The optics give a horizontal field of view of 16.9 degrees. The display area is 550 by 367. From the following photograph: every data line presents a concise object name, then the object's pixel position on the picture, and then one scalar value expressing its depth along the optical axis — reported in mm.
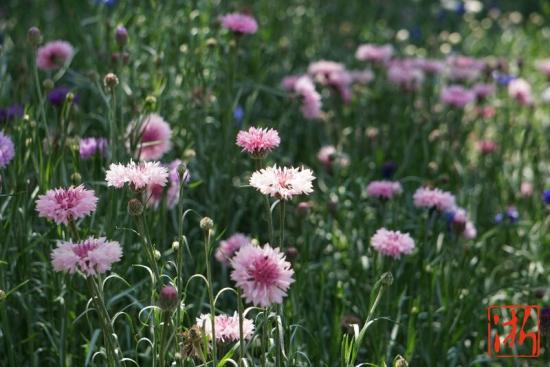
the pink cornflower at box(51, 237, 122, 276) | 1298
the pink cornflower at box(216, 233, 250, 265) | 1563
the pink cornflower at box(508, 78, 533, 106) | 2209
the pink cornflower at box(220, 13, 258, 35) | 1700
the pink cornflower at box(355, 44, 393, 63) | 2128
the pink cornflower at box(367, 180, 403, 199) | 1645
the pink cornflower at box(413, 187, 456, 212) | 1602
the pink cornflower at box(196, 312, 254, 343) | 1348
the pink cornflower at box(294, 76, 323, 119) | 1807
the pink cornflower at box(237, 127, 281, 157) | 1357
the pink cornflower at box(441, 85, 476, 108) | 1969
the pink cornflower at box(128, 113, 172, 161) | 1568
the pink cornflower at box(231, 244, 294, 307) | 1262
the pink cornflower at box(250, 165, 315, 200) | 1309
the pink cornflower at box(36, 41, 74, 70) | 1702
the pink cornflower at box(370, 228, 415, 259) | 1480
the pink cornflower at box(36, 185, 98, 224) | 1328
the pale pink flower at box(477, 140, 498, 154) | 1966
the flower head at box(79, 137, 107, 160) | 1567
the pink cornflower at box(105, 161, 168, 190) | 1345
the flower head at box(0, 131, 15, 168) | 1450
